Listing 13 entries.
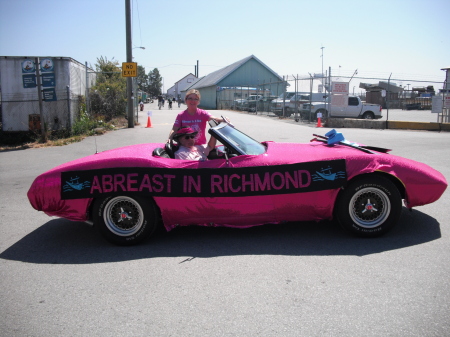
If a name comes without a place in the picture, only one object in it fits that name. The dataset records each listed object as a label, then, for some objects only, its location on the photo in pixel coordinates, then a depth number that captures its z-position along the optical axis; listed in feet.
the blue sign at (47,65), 49.63
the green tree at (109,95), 70.85
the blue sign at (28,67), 49.11
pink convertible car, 14.48
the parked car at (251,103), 122.35
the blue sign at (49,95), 46.82
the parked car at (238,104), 140.97
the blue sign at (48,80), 47.26
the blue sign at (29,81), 47.42
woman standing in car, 18.34
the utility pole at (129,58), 66.23
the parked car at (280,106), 94.59
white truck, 77.66
